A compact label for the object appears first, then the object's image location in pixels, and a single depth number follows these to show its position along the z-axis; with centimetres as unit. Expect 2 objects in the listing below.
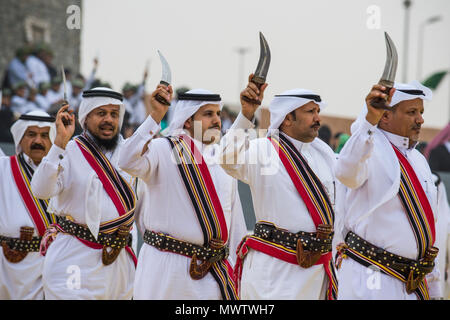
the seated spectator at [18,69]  1415
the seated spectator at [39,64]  1368
